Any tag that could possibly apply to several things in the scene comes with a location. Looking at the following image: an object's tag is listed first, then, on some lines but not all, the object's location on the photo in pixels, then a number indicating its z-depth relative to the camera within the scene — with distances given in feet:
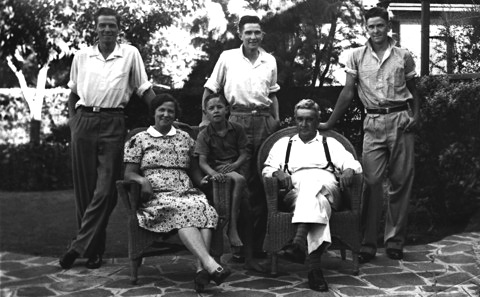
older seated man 13.76
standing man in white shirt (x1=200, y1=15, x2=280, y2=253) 15.74
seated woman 13.51
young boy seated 14.78
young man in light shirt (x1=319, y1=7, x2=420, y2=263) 16.21
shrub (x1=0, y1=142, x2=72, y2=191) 26.55
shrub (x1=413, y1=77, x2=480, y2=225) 20.48
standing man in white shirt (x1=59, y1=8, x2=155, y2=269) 15.42
